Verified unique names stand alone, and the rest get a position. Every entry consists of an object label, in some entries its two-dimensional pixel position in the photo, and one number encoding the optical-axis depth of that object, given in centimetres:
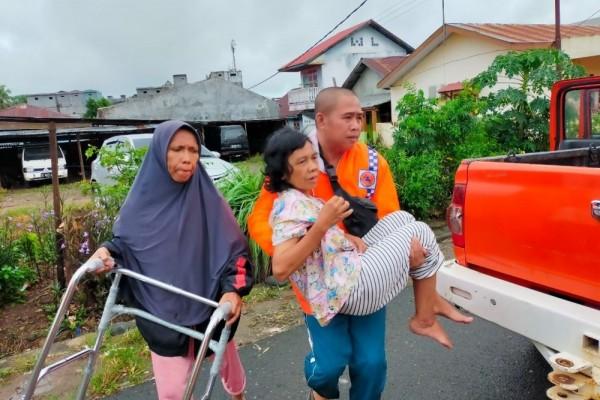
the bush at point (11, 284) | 409
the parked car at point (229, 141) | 2208
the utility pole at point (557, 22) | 995
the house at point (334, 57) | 2809
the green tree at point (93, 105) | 3569
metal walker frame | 157
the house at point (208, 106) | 2575
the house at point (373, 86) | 2164
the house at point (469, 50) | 1187
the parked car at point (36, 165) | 1816
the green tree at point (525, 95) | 613
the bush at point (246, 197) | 459
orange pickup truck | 184
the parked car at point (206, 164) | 513
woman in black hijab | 198
